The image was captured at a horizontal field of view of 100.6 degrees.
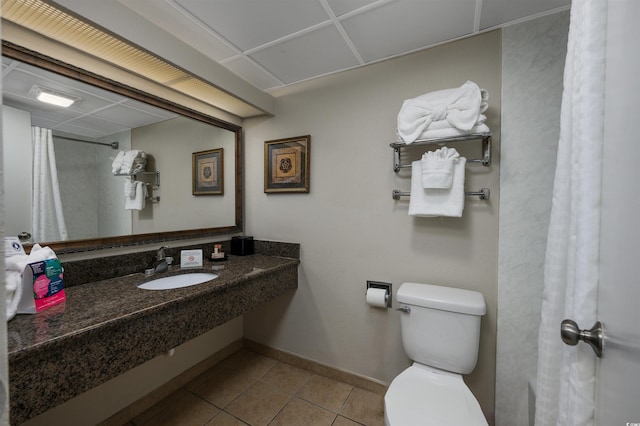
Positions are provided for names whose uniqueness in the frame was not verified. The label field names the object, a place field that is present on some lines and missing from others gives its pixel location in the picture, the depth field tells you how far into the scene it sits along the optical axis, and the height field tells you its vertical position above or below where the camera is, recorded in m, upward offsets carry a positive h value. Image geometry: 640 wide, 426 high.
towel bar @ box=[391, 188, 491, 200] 1.46 +0.08
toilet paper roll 1.67 -0.58
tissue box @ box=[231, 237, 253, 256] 2.17 -0.33
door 0.51 -0.05
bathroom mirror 1.20 +0.28
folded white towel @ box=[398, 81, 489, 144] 1.34 +0.52
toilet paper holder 1.71 -0.54
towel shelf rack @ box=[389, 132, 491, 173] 1.36 +0.36
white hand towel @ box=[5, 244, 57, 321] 0.95 -0.27
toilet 1.11 -0.77
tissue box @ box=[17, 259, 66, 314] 1.00 -0.32
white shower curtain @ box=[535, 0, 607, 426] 0.67 -0.05
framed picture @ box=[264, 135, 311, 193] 2.04 +0.33
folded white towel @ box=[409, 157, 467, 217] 1.42 +0.05
